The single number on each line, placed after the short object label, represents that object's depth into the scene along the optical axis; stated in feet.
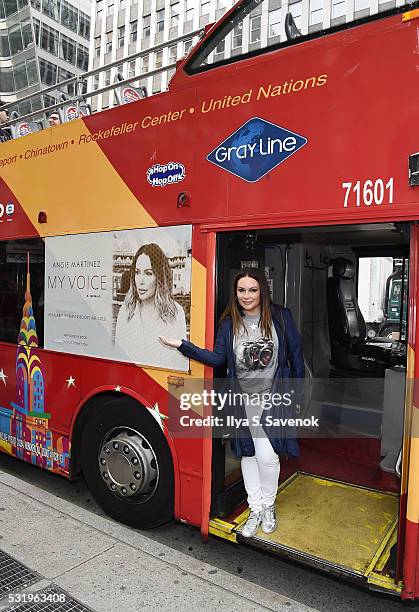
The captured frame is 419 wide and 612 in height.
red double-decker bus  7.89
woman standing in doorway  9.82
